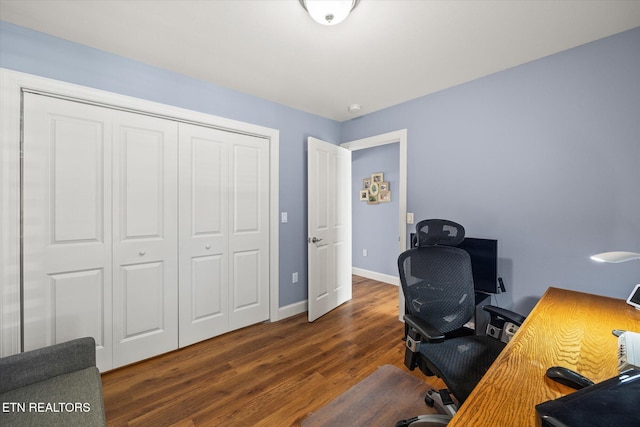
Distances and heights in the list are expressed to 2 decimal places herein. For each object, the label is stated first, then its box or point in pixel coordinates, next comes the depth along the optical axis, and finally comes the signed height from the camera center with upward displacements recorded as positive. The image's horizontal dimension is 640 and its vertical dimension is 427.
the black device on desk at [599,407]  0.59 -0.46
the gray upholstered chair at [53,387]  1.11 -0.86
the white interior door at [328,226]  3.00 -0.15
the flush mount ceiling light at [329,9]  1.43 +1.14
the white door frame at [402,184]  2.92 +0.34
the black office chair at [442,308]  1.38 -0.56
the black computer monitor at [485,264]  2.17 -0.42
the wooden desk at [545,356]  0.74 -0.56
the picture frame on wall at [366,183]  4.71 +0.55
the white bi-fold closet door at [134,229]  1.79 -0.13
